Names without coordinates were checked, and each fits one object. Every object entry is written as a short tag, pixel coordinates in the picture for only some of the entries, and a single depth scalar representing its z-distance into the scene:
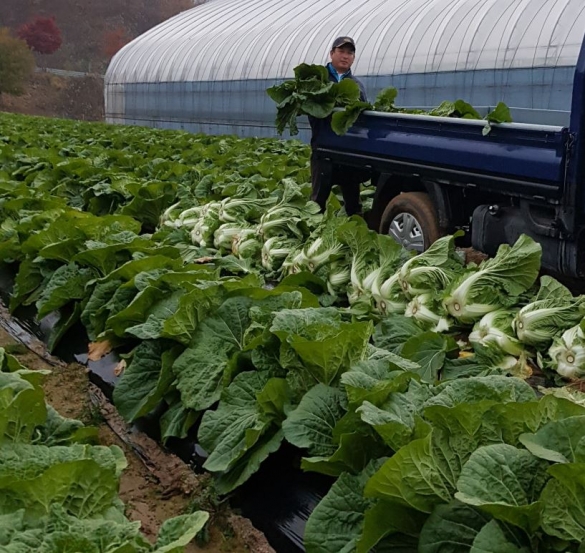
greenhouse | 12.45
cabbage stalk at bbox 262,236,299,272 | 5.71
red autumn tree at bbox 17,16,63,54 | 65.00
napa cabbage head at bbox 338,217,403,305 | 4.61
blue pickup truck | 4.45
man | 6.77
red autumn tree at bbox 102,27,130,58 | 67.94
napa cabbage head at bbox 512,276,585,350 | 3.72
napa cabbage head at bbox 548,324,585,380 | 3.53
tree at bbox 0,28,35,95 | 51.31
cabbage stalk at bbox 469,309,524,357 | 3.78
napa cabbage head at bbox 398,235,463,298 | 4.27
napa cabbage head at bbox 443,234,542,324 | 4.00
